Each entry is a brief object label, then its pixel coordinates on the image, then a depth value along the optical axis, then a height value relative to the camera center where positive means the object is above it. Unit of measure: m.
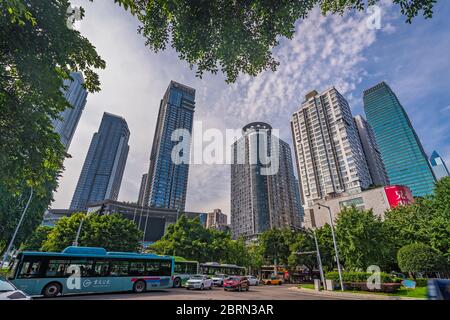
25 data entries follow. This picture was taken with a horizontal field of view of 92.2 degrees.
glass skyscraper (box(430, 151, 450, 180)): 114.75 +46.56
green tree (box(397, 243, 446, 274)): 22.28 +0.66
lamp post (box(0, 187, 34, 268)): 23.45 +3.55
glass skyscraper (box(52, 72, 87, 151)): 147.12 +104.57
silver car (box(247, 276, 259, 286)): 34.68 -2.55
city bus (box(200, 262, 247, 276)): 30.39 -0.82
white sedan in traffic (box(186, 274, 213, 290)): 20.56 -1.74
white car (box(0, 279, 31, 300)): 7.83 -1.08
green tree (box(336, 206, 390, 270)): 24.77 +2.60
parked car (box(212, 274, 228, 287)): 26.48 -1.98
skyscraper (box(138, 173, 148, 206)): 136.50 +44.88
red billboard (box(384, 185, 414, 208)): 56.56 +16.91
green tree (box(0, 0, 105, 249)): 6.17 +4.92
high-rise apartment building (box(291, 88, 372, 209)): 87.69 +46.89
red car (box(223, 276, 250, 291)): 20.86 -1.77
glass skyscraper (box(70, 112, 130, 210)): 167.41 +72.08
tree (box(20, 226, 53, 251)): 35.75 +3.20
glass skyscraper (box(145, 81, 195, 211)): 125.50 +60.66
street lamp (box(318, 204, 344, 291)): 22.87 -1.51
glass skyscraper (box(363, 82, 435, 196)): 115.44 +58.03
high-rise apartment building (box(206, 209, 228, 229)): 162.18 +31.88
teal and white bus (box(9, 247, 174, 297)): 12.56 -0.66
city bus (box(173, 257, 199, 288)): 23.52 -0.86
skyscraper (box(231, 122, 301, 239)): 111.56 +40.45
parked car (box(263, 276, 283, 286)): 40.91 -2.95
